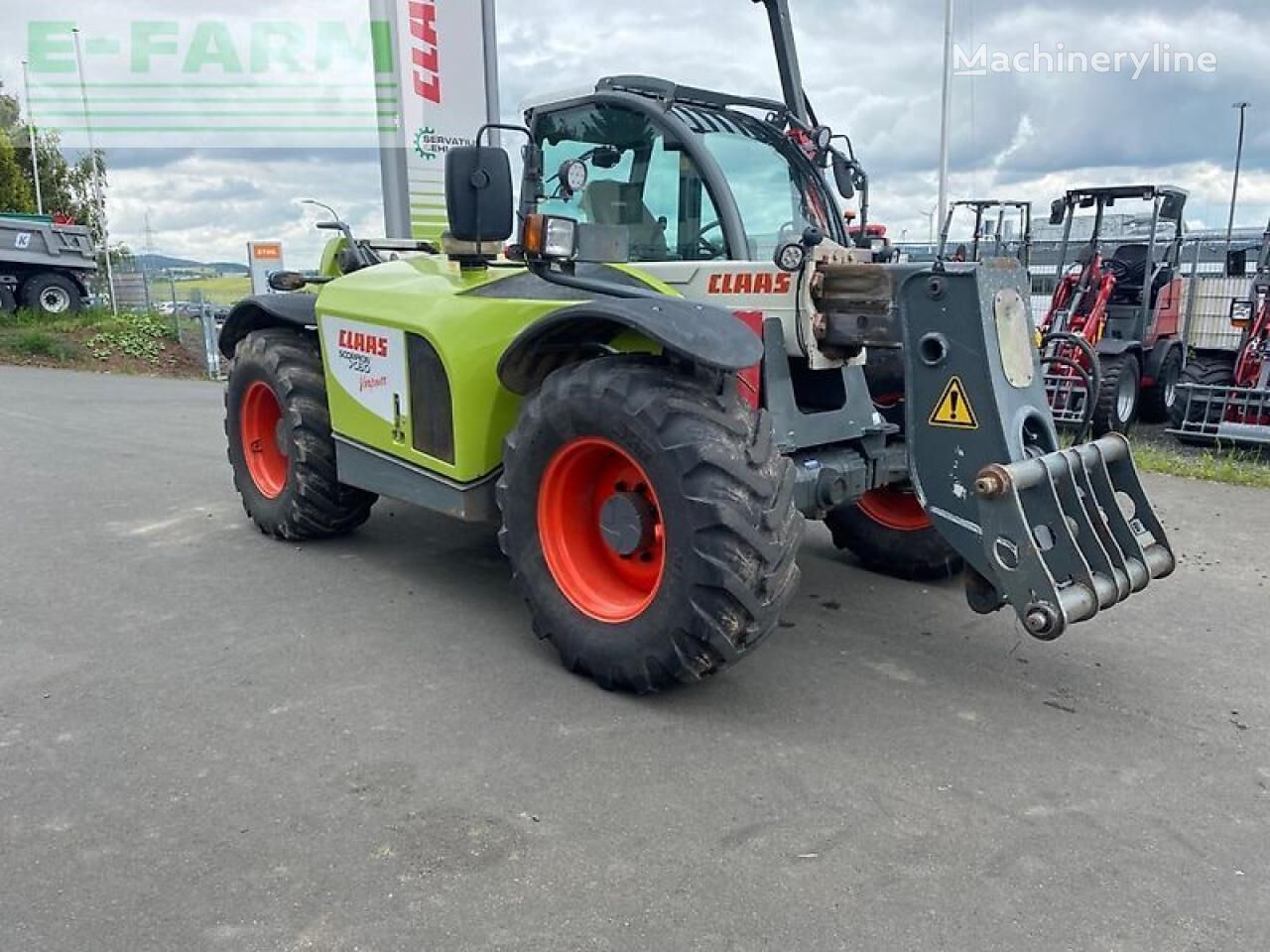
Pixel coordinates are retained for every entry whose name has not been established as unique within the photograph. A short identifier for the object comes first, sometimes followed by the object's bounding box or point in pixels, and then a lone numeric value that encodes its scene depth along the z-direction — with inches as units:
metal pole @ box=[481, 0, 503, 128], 380.5
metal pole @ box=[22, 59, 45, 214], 1109.7
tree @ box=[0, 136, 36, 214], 1089.4
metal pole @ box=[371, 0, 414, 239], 358.3
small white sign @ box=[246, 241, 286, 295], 590.9
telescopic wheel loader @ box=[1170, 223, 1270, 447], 370.3
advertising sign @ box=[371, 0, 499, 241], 362.9
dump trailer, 794.8
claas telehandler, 129.3
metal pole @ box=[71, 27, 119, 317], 1074.7
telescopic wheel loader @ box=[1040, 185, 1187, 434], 415.8
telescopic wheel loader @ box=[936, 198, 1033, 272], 440.5
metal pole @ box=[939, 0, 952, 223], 580.4
